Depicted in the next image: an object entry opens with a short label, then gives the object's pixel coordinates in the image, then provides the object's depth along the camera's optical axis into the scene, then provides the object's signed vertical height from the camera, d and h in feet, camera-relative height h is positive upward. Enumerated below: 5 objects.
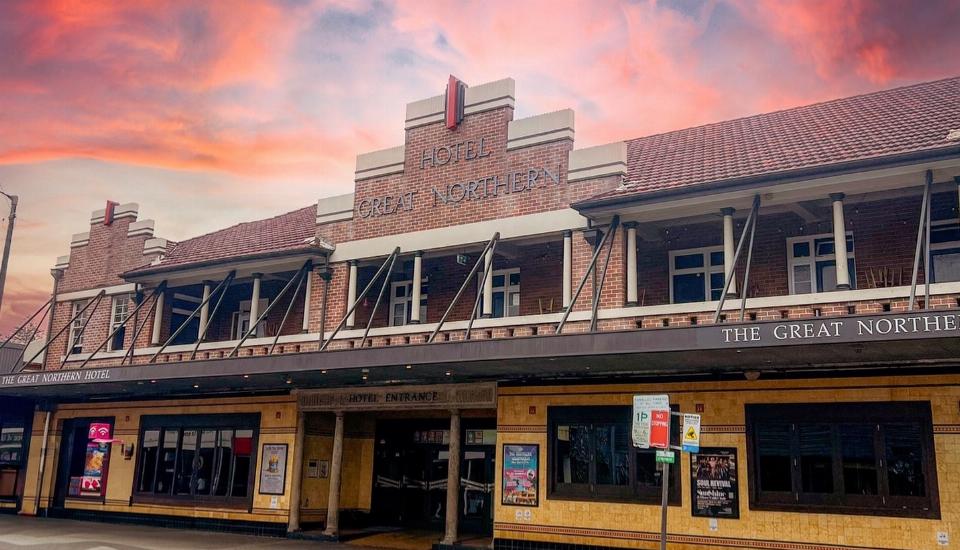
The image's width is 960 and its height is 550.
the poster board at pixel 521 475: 53.93 -0.87
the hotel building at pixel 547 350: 44.19 +6.00
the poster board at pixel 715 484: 47.03 -0.84
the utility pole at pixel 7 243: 86.50 +20.05
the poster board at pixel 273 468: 66.95 -1.22
